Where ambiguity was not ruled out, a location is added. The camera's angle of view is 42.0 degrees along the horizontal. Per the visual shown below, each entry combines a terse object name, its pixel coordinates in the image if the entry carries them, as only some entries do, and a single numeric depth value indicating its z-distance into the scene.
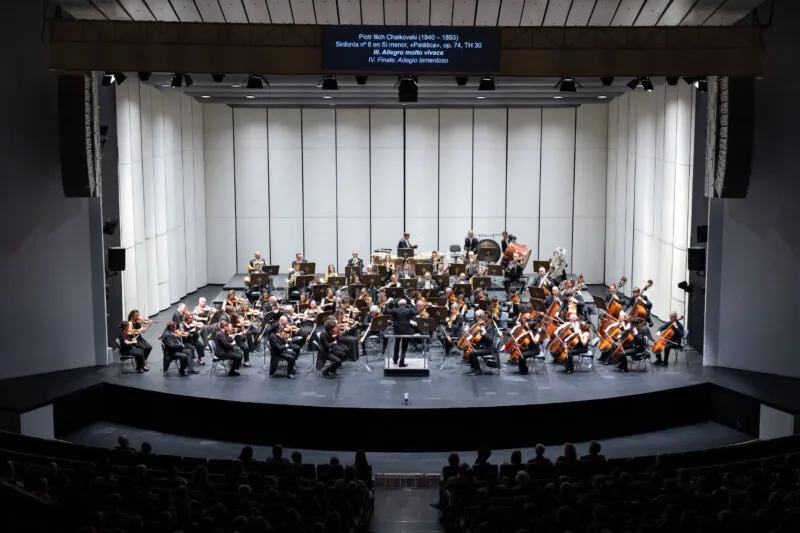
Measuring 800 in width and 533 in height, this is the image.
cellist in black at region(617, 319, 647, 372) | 18.08
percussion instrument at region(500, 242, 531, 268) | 24.45
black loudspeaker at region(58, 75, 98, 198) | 16.88
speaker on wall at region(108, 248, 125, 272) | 18.92
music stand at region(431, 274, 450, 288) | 21.80
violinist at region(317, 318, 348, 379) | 17.88
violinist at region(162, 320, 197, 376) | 17.78
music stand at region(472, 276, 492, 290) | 21.16
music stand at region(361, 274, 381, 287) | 21.44
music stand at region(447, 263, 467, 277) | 22.47
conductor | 18.14
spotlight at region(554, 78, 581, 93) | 19.01
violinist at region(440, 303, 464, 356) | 18.88
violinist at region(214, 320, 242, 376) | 17.73
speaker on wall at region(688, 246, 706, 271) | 18.84
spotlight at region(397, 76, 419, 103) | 17.83
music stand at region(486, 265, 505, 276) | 22.47
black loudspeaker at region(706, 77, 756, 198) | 16.72
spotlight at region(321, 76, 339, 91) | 19.32
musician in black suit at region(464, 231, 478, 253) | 25.94
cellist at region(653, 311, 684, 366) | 18.28
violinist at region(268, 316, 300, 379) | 17.78
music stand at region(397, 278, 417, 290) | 21.42
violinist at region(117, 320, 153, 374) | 17.91
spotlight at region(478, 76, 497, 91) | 18.81
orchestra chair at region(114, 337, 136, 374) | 18.14
